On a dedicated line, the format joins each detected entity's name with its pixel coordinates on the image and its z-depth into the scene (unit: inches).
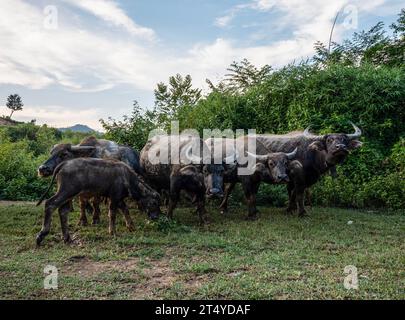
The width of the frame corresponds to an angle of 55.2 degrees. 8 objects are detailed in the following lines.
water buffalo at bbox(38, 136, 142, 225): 286.5
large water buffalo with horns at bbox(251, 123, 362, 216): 317.1
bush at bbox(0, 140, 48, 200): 443.8
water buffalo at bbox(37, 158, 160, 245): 239.9
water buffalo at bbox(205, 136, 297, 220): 306.0
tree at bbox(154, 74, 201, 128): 507.0
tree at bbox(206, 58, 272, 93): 542.0
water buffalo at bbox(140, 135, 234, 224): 286.2
